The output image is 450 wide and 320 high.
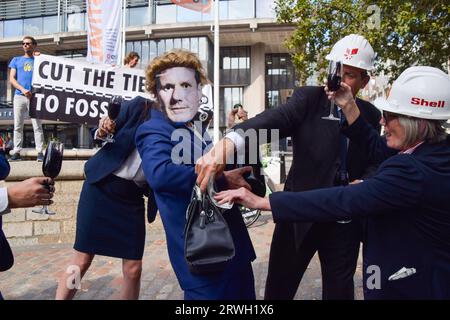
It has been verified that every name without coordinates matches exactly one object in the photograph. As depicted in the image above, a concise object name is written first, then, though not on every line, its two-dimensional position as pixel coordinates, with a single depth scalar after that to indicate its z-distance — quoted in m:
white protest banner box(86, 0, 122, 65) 10.86
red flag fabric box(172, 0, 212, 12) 12.79
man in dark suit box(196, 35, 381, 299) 2.70
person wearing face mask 2.16
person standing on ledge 7.77
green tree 8.03
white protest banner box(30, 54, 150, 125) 6.53
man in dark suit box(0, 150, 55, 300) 2.11
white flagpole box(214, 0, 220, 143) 14.75
